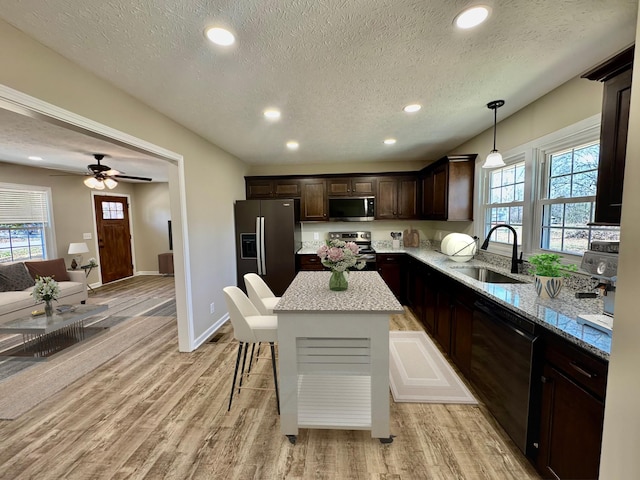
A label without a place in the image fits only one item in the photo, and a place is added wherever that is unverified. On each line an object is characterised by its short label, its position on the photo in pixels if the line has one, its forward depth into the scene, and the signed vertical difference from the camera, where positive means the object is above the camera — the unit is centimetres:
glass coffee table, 281 -114
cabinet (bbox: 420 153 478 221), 339 +44
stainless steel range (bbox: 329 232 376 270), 466 -30
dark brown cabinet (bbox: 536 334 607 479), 109 -89
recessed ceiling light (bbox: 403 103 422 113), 238 +105
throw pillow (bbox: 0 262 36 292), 379 -78
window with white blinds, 429 +5
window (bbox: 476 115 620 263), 194 +23
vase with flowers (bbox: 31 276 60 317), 307 -79
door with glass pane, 585 -30
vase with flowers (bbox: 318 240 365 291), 203 -30
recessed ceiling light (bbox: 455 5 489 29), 127 +102
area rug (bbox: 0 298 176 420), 214 -140
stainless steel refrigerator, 412 -28
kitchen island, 164 -84
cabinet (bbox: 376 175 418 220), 461 +41
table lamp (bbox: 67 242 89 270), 498 -48
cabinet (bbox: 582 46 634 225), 119 +41
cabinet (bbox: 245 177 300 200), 471 +62
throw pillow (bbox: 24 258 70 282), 420 -73
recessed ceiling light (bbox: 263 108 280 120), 244 +104
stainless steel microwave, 461 +22
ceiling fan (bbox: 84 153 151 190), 370 +68
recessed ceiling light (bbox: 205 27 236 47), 138 +101
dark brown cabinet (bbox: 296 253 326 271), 442 -68
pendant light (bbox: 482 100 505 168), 235 +56
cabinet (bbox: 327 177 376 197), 464 +62
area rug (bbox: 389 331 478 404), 212 -141
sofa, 341 -93
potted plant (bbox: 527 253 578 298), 166 -36
